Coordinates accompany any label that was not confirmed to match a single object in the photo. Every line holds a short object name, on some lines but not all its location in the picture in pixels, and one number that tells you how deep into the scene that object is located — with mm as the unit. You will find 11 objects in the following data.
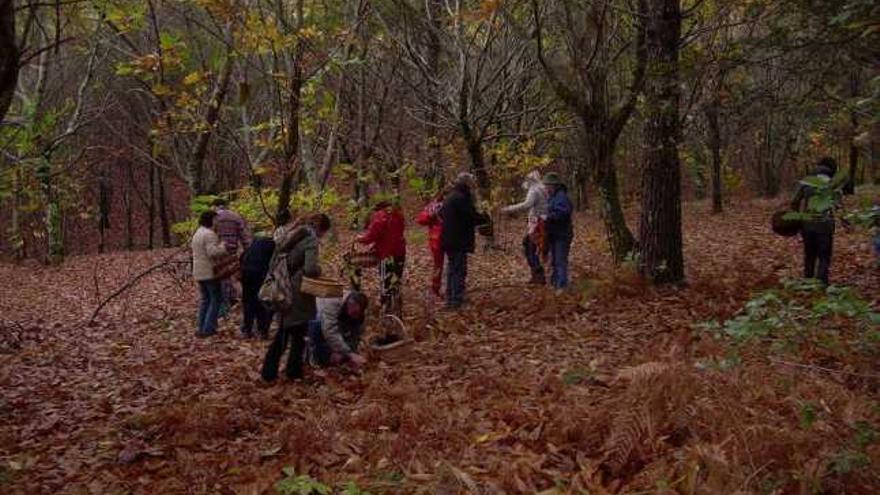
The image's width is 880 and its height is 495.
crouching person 7551
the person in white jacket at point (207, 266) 9961
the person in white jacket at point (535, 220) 10516
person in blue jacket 10289
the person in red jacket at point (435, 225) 10281
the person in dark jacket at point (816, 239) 8219
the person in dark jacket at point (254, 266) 9297
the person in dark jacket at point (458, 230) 9844
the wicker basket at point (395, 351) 7898
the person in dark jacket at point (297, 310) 7086
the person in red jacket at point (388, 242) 9484
